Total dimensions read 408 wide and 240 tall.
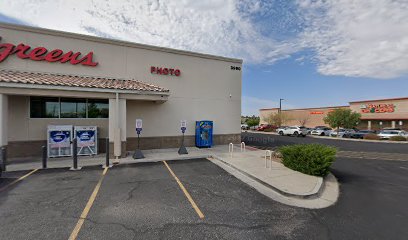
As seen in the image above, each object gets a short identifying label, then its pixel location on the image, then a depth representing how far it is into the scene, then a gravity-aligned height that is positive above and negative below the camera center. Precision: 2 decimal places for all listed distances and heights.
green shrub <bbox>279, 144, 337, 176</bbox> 7.77 -1.55
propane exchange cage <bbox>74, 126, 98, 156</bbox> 10.85 -1.09
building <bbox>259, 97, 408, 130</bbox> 36.41 +1.44
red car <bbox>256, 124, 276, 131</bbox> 42.69 -1.56
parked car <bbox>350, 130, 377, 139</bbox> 29.11 -2.10
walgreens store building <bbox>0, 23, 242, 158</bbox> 10.38 +1.70
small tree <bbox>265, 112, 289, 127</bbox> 47.47 +0.19
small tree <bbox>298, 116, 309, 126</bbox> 53.06 -0.06
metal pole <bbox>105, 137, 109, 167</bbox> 8.97 -1.48
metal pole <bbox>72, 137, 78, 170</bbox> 8.52 -1.49
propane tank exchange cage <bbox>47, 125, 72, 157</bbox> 10.37 -1.08
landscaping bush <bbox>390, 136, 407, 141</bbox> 25.66 -2.35
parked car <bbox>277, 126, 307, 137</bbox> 31.11 -1.77
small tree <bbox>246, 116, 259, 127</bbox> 50.76 -0.82
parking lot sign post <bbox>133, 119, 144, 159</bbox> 10.53 -0.49
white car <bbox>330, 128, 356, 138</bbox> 30.49 -2.07
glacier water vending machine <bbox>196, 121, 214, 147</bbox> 14.11 -0.94
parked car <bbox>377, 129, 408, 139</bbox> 27.17 -1.94
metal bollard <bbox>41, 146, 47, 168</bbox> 8.48 -1.64
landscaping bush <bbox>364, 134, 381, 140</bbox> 27.15 -2.35
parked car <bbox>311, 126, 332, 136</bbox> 34.81 -2.12
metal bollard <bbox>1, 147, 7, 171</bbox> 7.32 -1.36
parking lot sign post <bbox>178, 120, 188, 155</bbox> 11.96 -1.71
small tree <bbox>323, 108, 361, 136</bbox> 33.94 +0.14
